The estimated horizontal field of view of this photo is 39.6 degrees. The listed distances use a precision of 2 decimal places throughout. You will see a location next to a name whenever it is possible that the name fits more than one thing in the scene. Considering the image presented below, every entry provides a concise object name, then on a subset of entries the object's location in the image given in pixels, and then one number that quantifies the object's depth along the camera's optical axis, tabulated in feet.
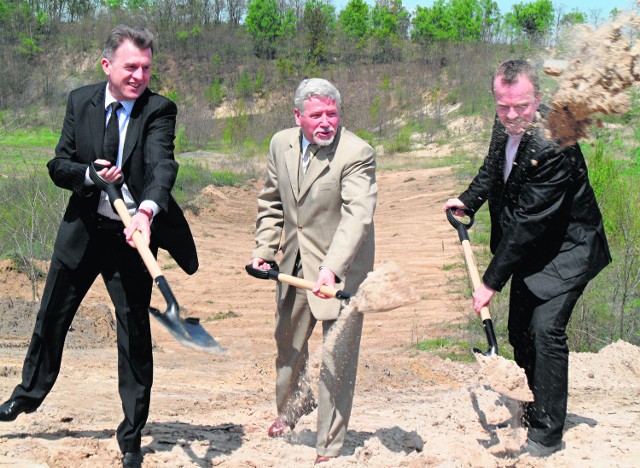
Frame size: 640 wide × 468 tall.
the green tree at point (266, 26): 214.90
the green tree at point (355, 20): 224.29
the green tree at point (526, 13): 206.39
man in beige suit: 15.16
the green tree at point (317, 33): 203.62
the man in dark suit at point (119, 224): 14.29
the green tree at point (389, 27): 205.98
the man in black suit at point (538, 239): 14.97
